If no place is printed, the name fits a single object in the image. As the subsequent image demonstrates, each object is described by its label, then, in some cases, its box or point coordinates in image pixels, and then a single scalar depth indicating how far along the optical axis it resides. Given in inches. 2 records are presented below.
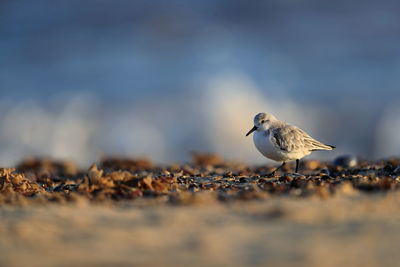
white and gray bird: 551.2
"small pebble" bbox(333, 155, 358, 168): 623.6
